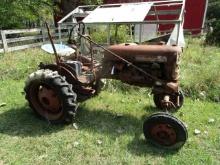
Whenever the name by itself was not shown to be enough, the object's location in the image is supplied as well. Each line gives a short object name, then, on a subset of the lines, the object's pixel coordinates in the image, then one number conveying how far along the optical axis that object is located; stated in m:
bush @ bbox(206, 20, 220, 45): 12.59
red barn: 17.56
